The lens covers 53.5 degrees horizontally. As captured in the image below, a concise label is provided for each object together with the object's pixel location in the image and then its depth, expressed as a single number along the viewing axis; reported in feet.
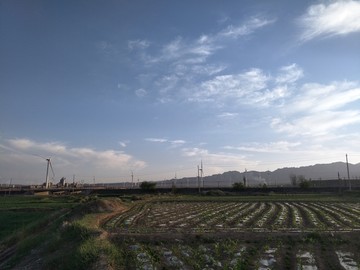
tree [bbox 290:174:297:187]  291.07
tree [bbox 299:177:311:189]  223.10
